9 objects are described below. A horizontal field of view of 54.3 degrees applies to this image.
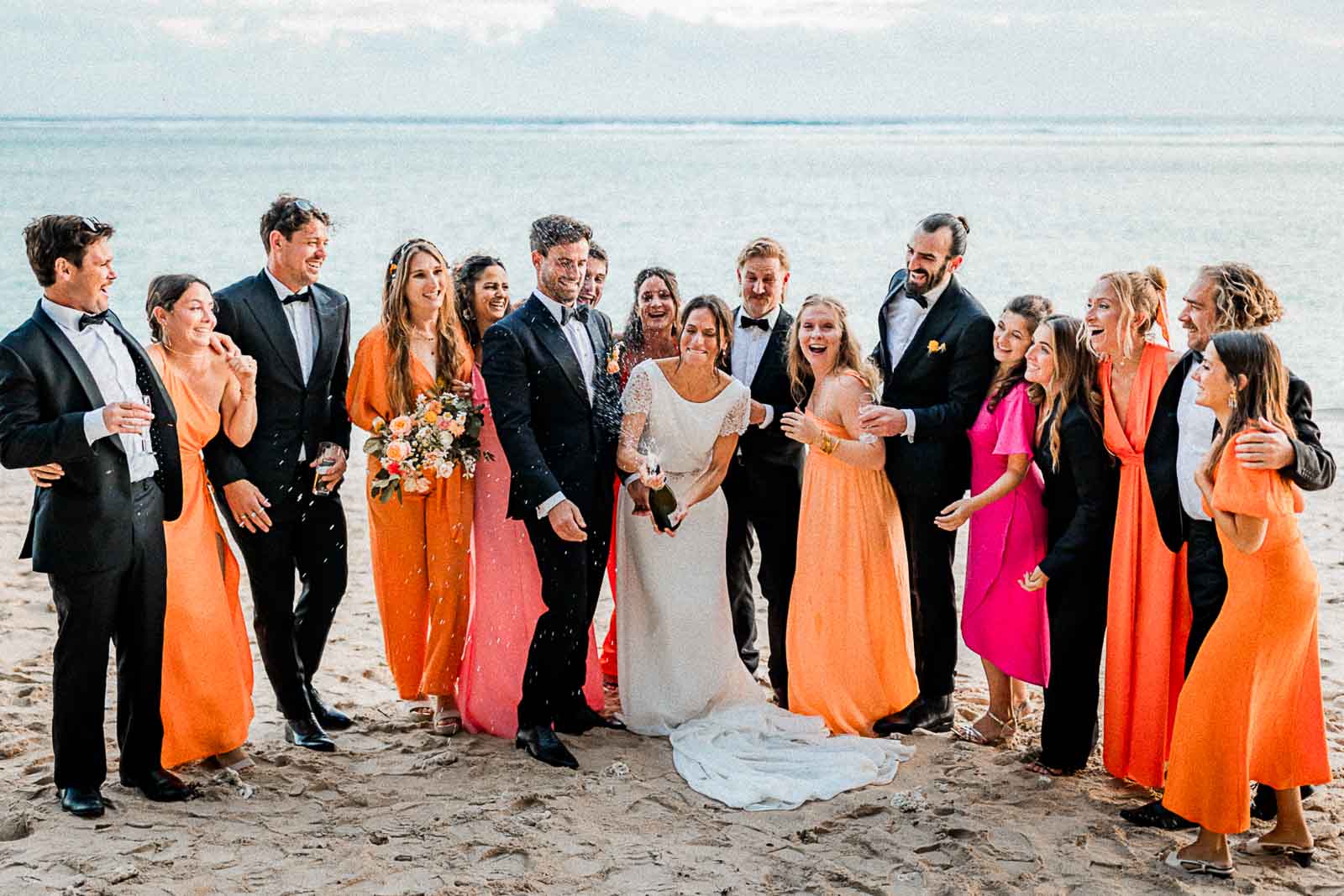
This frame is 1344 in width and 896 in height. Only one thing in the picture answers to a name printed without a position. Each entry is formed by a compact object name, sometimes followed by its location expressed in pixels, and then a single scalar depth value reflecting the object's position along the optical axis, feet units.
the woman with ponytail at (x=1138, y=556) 16.79
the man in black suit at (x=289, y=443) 18.47
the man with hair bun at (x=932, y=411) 19.10
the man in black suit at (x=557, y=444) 17.80
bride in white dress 18.54
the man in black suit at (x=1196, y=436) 15.60
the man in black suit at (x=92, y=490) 15.38
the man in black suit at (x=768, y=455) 20.29
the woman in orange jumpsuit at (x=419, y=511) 19.22
